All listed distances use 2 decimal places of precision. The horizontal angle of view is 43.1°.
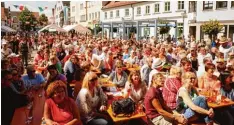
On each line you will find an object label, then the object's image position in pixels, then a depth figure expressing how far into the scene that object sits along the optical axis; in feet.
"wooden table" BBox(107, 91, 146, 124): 14.78
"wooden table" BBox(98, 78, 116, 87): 22.44
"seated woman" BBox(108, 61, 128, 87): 22.75
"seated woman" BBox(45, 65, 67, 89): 20.39
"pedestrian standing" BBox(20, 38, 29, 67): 54.27
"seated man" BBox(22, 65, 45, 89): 21.53
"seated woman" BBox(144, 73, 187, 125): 15.39
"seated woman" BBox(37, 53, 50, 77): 29.39
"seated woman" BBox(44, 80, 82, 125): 13.60
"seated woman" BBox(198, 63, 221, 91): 19.81
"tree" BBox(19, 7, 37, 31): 180.41
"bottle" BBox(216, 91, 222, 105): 17.73
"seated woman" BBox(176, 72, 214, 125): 15.39
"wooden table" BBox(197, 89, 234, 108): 17.39
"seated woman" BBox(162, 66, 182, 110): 17.46
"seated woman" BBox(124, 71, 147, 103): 17.61
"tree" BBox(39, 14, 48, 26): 253.55
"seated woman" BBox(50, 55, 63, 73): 26.35
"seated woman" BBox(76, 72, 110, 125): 15.33
